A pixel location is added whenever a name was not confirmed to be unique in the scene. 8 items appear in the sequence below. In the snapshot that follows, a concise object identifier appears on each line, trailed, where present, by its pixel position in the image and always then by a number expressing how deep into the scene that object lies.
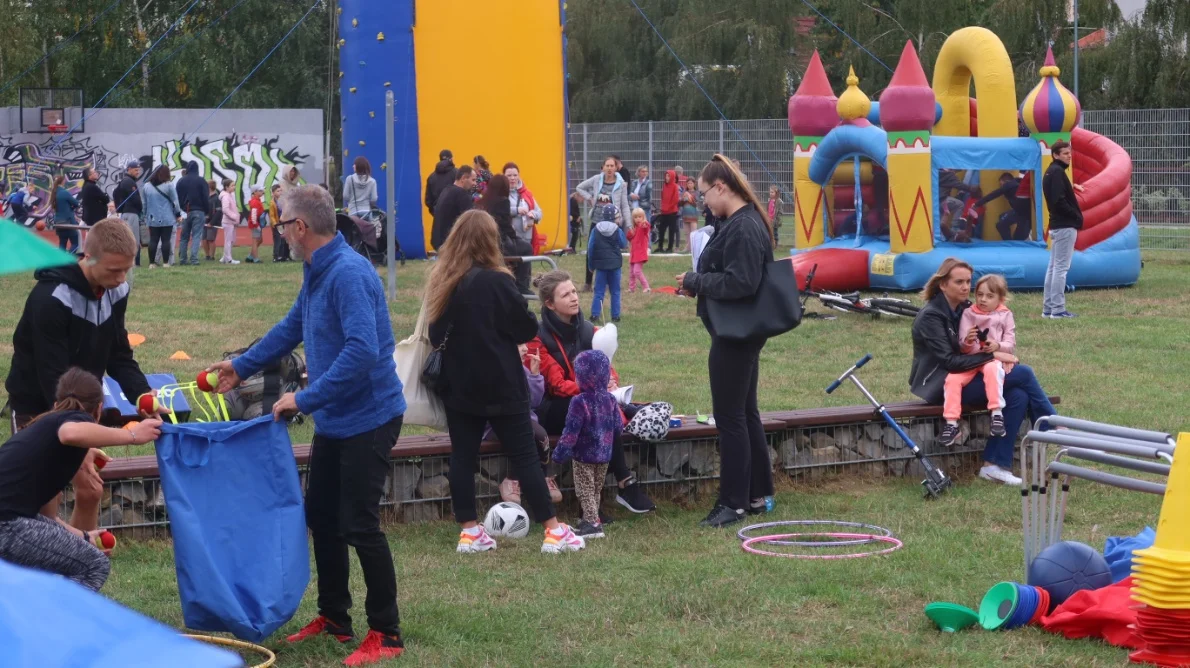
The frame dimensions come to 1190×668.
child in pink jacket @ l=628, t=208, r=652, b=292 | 17.12
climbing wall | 21.92
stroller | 19.27
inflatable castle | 17.05
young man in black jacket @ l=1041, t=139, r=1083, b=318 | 14.84
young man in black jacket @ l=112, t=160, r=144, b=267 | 21.45
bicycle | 14.46
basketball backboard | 31.88
